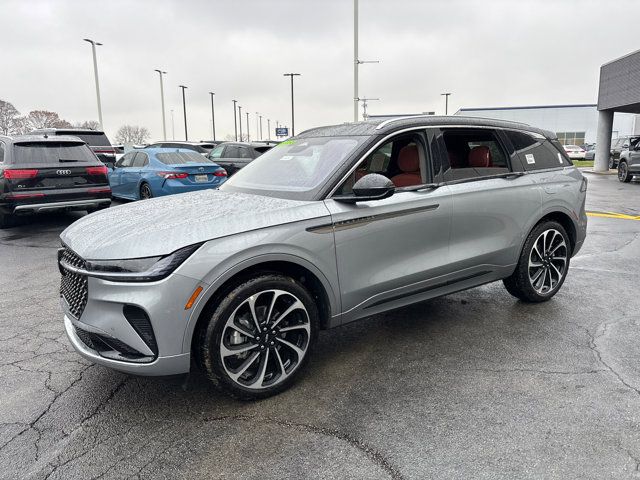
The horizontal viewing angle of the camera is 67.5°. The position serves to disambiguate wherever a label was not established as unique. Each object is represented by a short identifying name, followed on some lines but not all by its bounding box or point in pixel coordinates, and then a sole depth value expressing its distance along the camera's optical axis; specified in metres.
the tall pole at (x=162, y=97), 52.37
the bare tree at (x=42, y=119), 70.25
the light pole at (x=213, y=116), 67.12
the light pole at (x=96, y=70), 39.72
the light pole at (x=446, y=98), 71.50
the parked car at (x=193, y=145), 19.62
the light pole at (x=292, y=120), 58.54
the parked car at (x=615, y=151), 27.50
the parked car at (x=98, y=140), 14.75
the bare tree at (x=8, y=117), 64.00
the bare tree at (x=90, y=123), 74.74
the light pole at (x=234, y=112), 82.19
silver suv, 2.65
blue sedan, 10.59
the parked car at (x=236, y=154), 15.62
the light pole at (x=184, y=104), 58.77
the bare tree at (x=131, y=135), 88.44
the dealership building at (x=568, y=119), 70.12
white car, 42.00
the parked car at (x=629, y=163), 17.66
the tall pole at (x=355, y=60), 22.14
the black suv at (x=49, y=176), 8.10
